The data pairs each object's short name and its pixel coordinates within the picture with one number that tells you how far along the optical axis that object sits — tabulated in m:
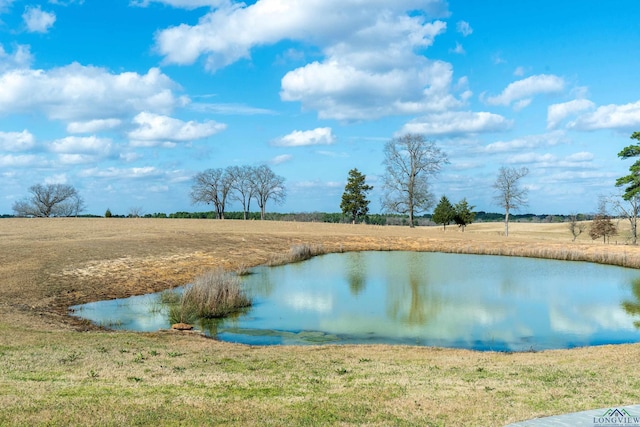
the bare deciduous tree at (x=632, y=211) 49.87
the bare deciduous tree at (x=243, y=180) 93.56
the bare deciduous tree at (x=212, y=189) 93.88
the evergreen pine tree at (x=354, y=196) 84.06
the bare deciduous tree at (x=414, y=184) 70.88
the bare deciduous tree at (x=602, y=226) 61.22
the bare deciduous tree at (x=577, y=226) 72.50
